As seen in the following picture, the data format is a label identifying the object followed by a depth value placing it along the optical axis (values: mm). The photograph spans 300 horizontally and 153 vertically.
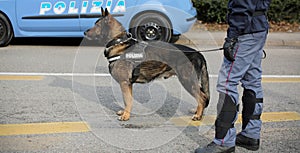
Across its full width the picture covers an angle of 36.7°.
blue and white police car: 9938
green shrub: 13562
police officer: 3725
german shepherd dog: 4812
